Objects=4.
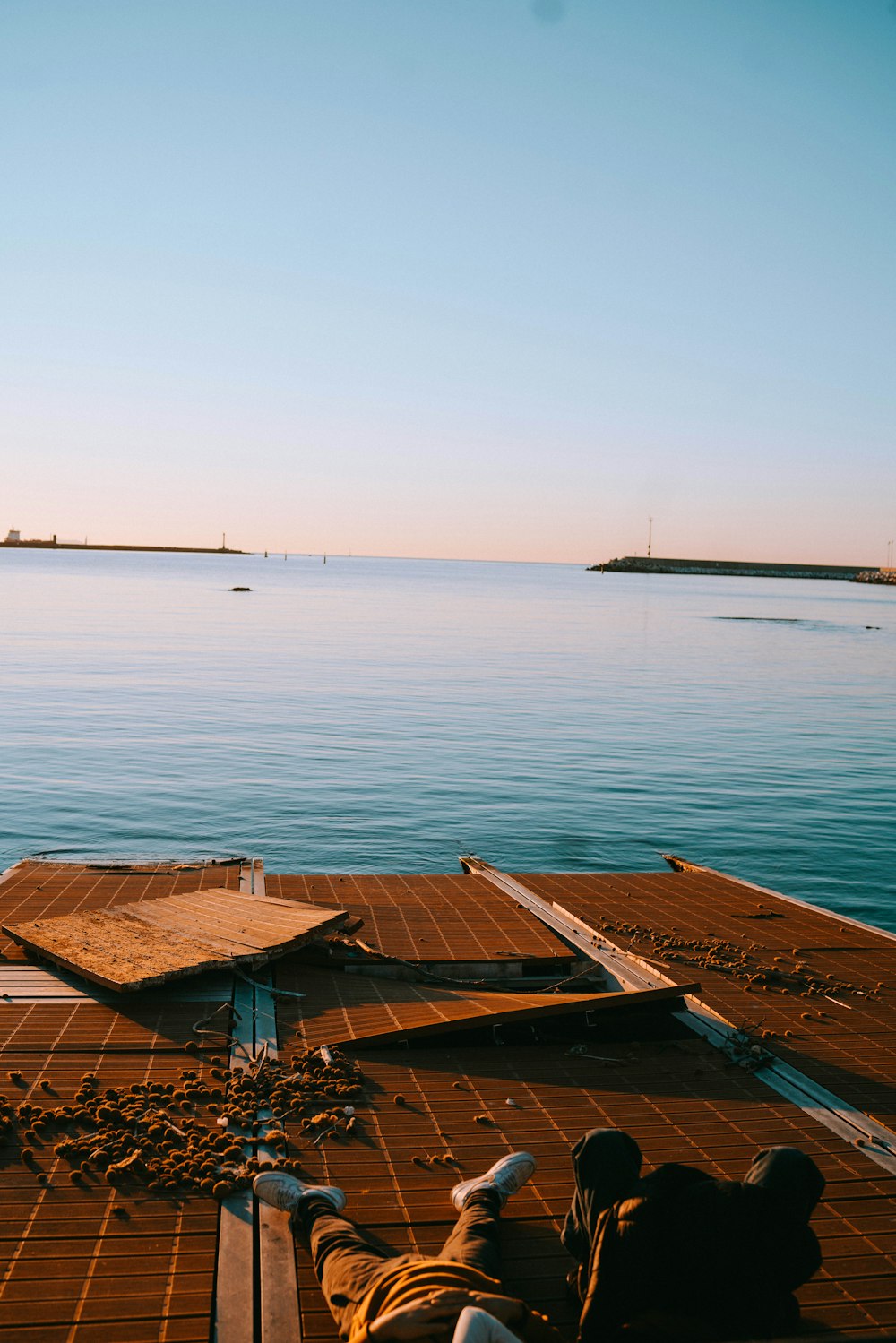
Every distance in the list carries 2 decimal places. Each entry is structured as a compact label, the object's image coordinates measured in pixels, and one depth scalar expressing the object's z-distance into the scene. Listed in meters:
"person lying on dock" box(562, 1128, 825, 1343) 3.90
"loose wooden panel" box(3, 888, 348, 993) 8.24
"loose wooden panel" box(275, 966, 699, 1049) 7.47
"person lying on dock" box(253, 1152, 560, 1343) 3.53
